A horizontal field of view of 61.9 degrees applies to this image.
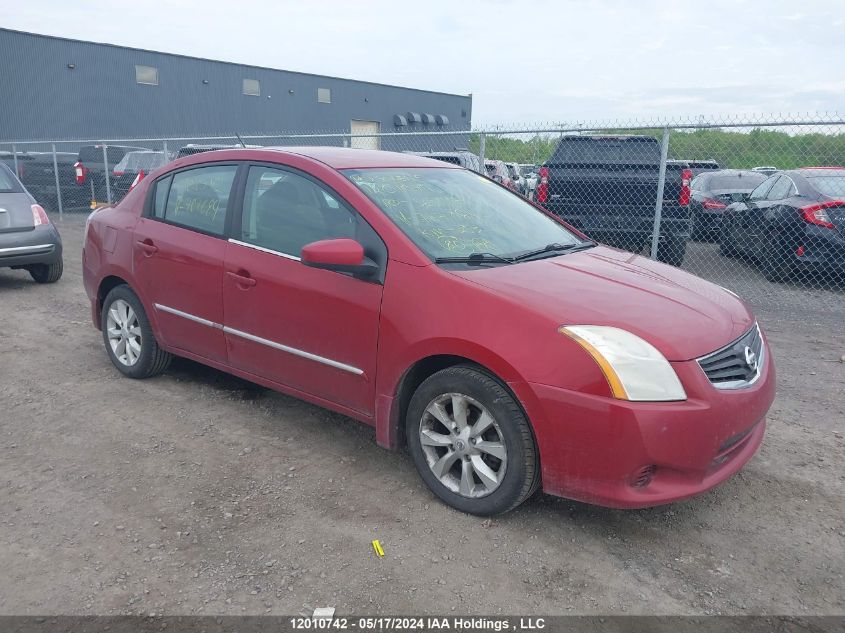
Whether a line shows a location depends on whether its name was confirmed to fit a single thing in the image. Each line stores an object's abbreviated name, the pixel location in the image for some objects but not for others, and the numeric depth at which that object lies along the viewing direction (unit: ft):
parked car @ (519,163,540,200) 34.78
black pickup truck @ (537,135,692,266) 28.50
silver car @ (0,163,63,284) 26.50
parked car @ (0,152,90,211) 53.36
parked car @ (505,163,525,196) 38.14
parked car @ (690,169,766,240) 39.50
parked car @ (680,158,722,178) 47.23
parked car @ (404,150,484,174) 33.53
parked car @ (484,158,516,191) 42.60
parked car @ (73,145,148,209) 53.52
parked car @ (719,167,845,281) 26.91
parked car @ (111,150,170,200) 52.90
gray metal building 80.28
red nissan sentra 9.42
